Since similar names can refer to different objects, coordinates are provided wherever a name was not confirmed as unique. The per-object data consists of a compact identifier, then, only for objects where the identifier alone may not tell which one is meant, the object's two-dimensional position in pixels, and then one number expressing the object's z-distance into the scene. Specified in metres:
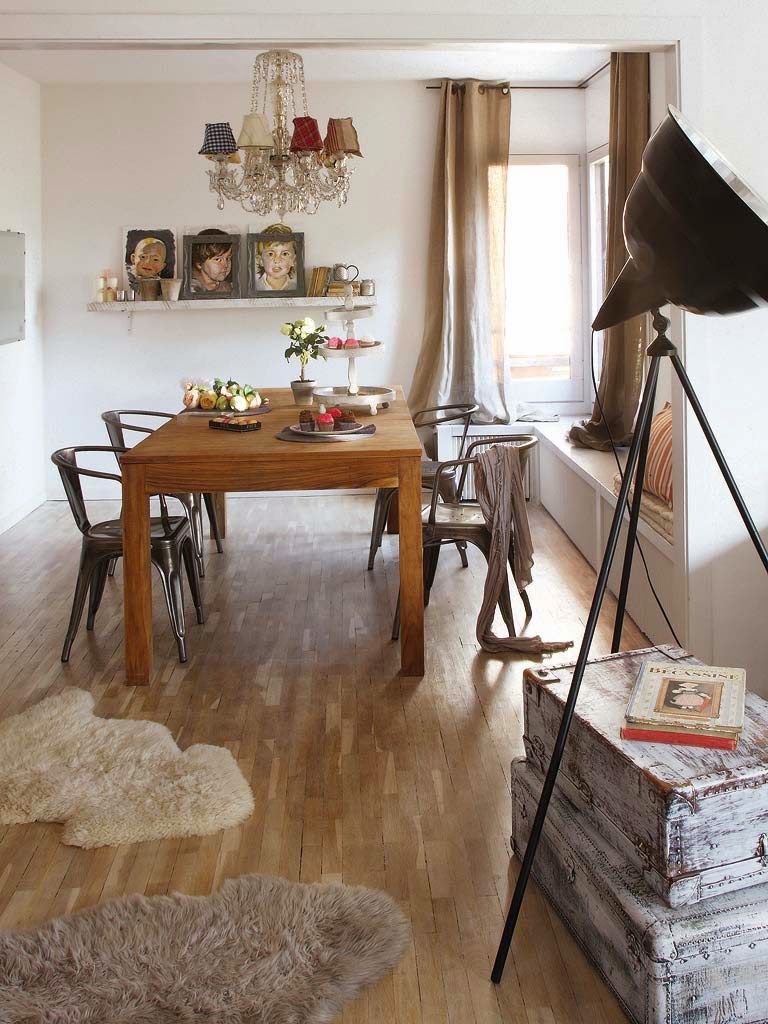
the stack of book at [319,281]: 7.13
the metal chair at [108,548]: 4.04
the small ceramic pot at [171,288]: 7.04
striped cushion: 4.40
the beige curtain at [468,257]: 7.00
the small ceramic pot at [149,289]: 7.05
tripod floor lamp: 1.88
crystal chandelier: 4.76
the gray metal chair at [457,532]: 4.18
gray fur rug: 2.06
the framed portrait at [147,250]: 7.18
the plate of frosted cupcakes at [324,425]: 4.20
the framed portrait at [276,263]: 7.17
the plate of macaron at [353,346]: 5.20
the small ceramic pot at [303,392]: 5.54
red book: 2.03
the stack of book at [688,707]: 2.05
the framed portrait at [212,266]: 7.16
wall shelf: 7.05
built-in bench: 4.00
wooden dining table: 3.80
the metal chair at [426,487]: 5.23
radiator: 6.84
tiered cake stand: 5.14
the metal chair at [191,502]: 4.93
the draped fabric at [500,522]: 4.04
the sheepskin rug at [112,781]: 2.79
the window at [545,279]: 7.30
